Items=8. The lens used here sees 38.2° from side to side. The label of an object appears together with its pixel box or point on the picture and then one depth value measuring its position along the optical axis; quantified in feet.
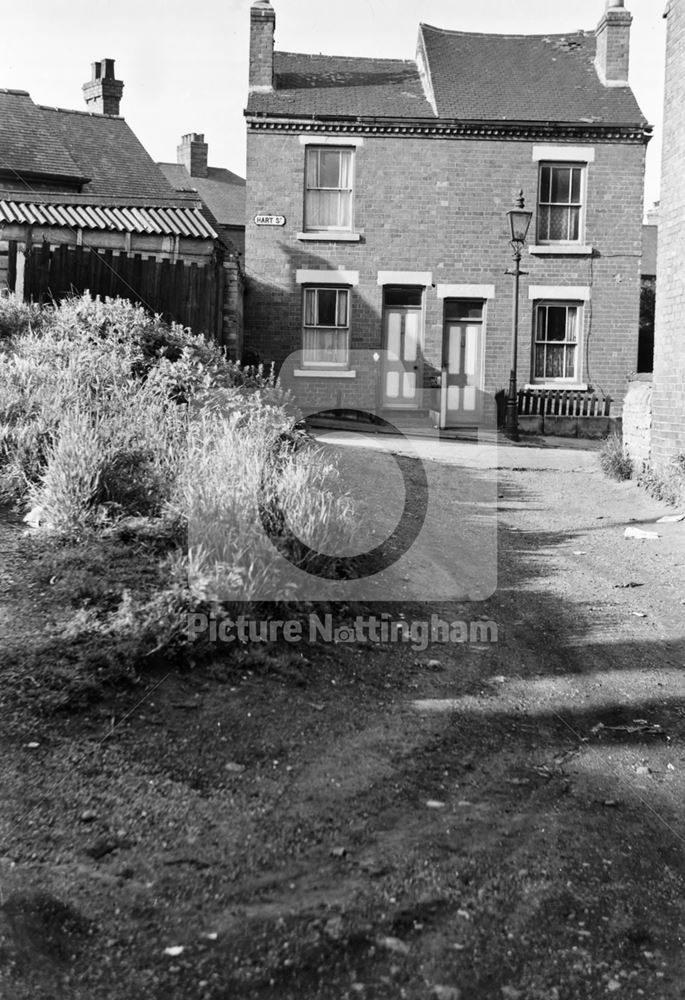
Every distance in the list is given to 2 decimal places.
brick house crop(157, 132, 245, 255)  133.90
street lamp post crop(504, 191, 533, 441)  61.54
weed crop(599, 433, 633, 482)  42.34
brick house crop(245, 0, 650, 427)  72.95
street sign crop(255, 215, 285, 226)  73.10
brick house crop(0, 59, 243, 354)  45.78
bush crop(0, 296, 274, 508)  22.84
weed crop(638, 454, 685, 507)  36.24
